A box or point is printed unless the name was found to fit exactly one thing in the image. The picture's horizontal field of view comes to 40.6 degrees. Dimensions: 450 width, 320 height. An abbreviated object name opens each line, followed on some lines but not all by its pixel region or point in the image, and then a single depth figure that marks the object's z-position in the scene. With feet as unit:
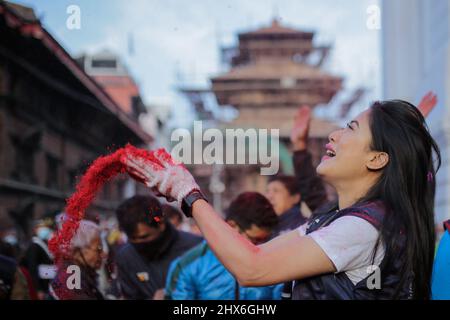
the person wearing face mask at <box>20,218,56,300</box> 15.10
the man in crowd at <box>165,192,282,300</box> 8.75
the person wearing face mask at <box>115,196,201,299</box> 10.77
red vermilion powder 5.68
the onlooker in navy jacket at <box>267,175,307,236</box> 12.50
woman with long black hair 4.91
